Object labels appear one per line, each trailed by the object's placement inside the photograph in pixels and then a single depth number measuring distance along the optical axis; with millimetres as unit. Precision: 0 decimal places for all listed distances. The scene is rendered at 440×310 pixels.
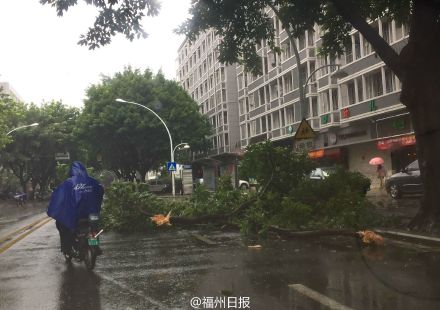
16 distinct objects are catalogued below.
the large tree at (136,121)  46469
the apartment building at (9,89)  106600
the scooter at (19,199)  42156
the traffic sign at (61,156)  49062
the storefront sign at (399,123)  31453
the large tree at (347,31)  10352
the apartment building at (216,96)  67250
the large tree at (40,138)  51031
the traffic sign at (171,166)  35906
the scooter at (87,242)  8023
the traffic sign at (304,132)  15961
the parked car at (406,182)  20922
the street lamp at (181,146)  48700
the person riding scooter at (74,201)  8336
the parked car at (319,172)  23956
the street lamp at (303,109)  19023
